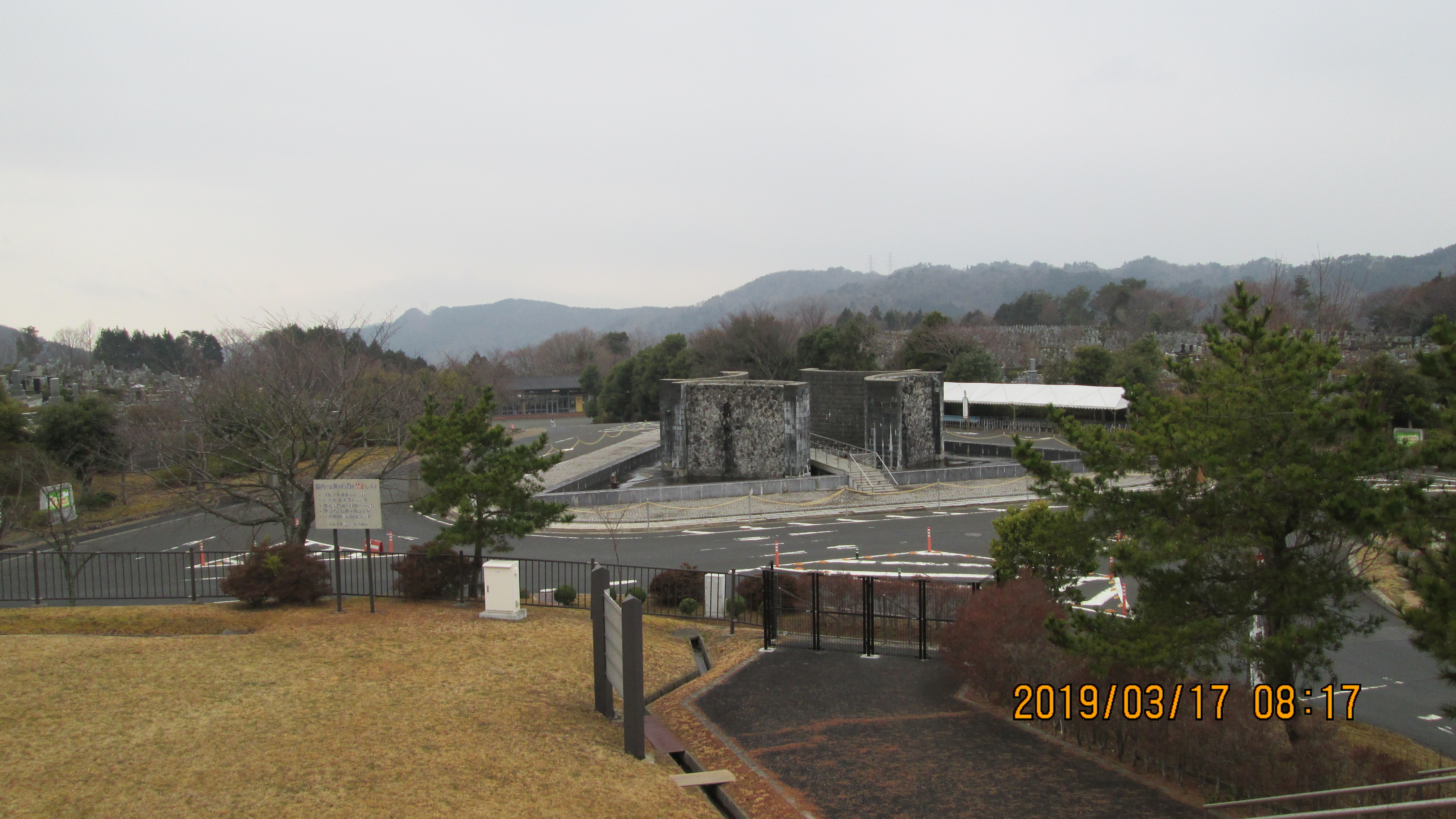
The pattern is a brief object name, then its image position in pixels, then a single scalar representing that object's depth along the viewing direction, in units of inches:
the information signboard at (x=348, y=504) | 483.8
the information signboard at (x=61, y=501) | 776.3
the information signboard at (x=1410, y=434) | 997.7
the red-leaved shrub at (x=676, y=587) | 606.9
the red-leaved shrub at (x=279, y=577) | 482.3
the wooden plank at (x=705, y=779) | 297.0
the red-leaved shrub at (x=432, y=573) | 543.5
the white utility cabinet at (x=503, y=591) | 491.2
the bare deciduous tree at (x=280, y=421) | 649.6
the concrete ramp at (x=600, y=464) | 1320.1
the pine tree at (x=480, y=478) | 555.8
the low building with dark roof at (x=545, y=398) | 3206.2
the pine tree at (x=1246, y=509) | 311.4
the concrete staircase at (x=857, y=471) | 1204.5
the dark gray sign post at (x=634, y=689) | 310.2
